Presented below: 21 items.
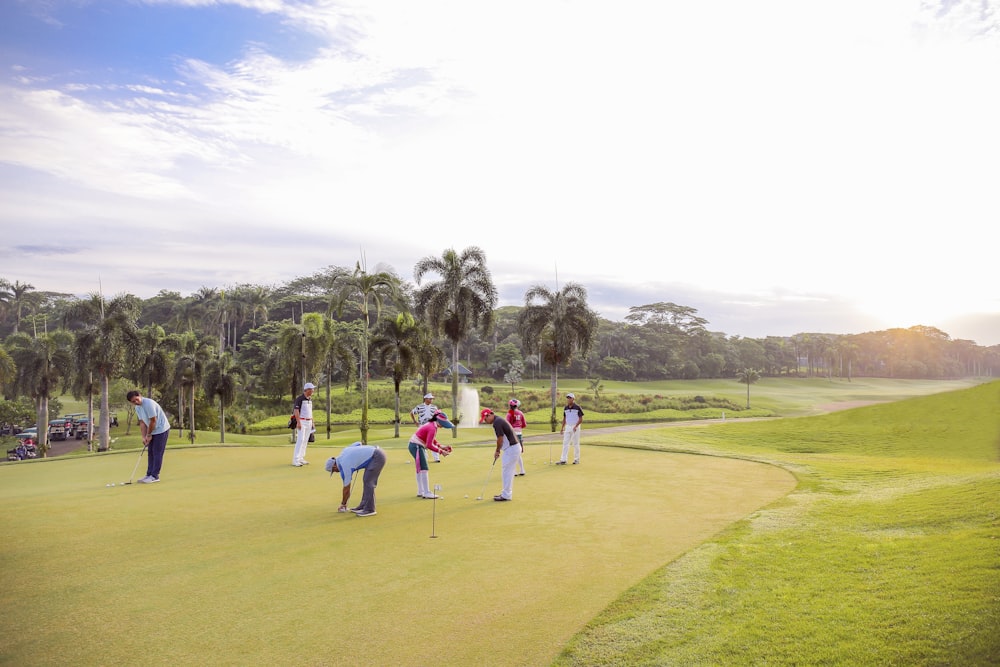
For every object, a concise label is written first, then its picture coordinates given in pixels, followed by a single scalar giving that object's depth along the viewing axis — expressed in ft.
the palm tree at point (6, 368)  145.28
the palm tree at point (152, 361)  167.73
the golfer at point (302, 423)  65.98
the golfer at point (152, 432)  54.54
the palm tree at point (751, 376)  278.67
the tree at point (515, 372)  292.81
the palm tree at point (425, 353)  145.89
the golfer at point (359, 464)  42.37
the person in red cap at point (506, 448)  47.91
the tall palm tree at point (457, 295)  134.62
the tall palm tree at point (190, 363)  171.83
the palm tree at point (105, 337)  149.18
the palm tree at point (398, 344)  145.07
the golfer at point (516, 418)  63.86
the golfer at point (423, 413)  47.39
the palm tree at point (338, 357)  166.31
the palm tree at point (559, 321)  144.97
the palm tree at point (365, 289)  115.85
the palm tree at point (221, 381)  165.37
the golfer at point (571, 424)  69.15
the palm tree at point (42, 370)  163.12
